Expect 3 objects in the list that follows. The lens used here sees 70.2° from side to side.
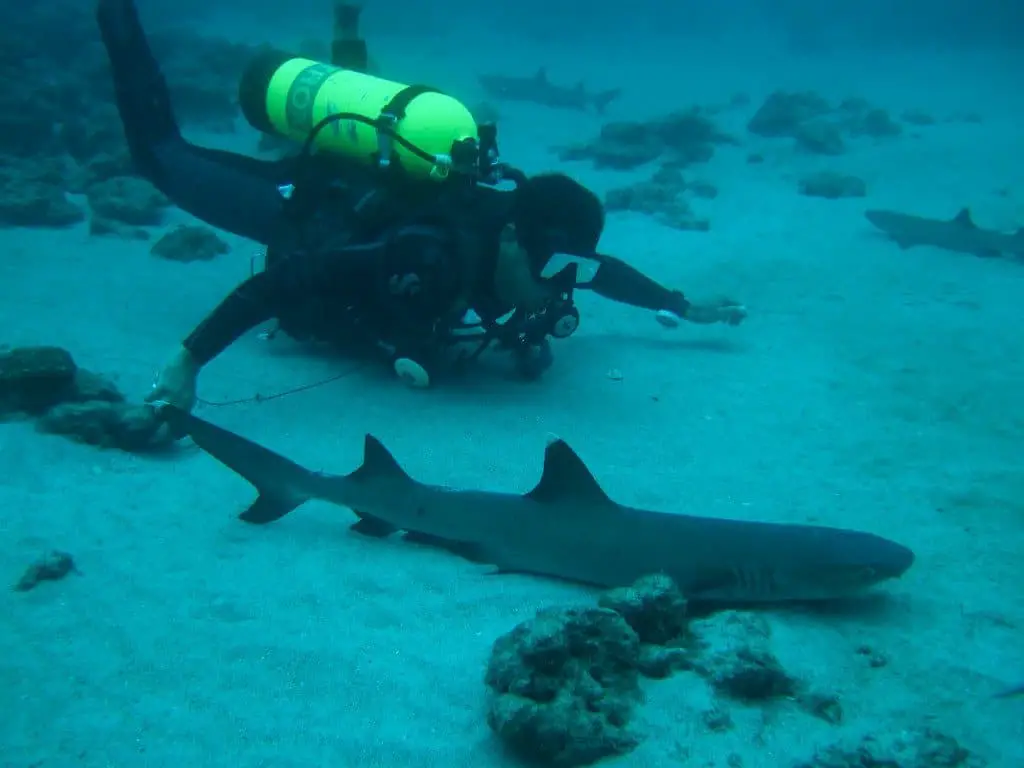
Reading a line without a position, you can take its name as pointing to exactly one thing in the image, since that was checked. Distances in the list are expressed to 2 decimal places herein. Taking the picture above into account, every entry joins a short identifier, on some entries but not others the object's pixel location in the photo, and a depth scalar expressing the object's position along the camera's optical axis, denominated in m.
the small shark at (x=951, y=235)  11.16
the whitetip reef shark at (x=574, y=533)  3.48
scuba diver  5.50
